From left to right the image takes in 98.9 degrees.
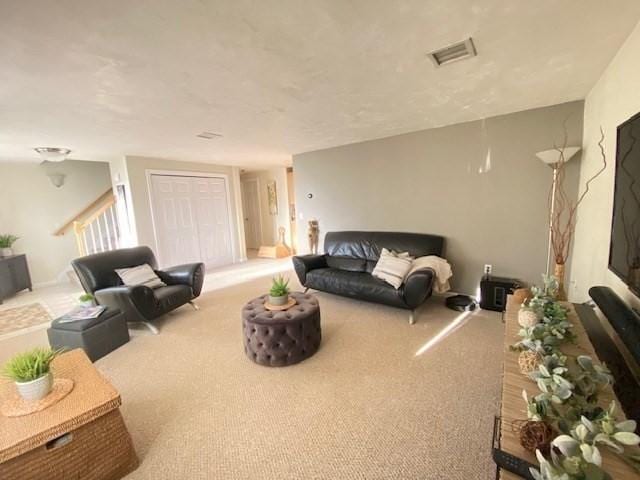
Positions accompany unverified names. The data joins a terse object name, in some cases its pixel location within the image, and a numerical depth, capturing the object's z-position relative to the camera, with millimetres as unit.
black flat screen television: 1269
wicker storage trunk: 1180
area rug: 3340
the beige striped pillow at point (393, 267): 3136
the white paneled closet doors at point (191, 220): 5086
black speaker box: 3094
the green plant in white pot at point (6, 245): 4516
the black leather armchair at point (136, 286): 2793
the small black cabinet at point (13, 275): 4305
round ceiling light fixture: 3447
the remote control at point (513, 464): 790
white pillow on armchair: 3242
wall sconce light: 5016
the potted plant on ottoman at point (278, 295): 2520
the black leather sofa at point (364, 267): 2947
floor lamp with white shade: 2584
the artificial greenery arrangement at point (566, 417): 688
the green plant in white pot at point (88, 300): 2785
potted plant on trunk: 1353
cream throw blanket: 3209
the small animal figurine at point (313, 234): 5055
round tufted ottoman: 2242
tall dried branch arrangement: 2807
